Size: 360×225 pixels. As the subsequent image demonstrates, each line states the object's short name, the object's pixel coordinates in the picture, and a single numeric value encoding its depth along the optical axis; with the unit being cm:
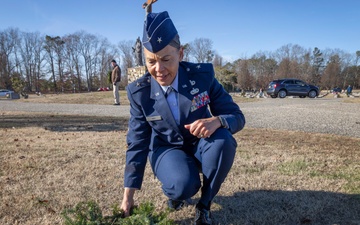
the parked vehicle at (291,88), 2166
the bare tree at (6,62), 5209
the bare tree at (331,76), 5722
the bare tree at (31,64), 5856
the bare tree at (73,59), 5997
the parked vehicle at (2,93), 3432
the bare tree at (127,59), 6039
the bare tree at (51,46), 5825
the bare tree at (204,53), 5931
